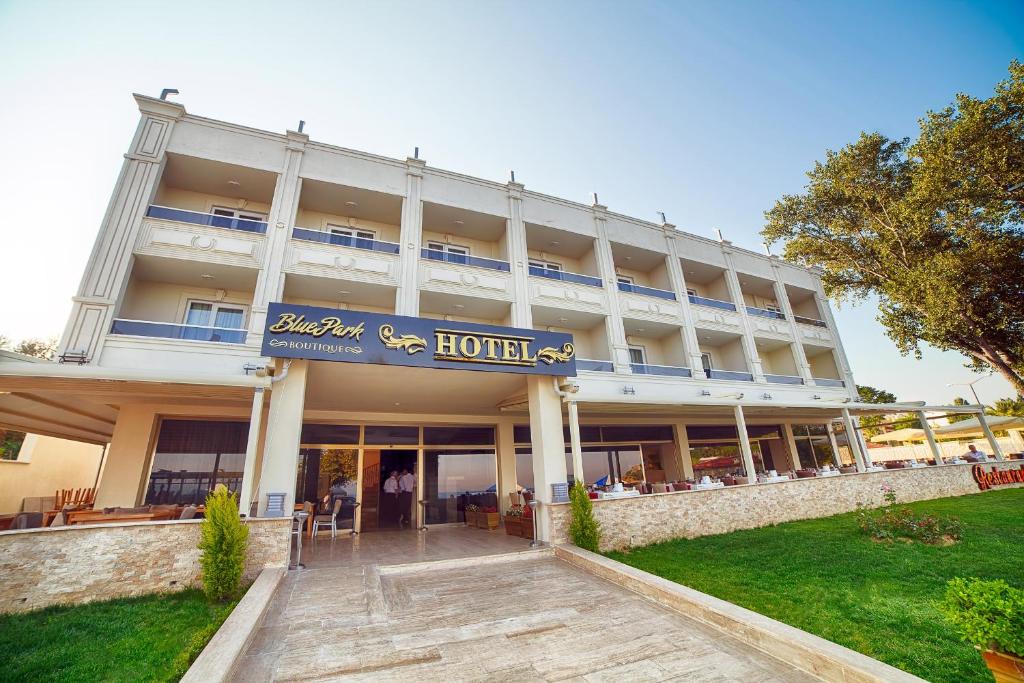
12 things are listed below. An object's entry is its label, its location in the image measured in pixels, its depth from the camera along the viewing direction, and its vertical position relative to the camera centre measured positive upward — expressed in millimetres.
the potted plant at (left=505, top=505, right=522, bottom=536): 10433 -913
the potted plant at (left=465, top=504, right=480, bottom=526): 12938 -840
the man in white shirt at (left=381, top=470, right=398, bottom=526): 12656 -360
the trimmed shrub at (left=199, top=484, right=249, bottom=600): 6137 -725
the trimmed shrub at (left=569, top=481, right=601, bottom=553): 8406 -814
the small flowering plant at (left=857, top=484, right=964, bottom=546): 8211 -1200
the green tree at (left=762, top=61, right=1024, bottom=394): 11547 +7375
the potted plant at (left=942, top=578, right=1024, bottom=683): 2613 -977
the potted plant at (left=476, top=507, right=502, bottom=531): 12195 -960
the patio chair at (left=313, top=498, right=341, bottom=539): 10685 -735
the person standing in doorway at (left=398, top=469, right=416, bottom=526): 12875 -215
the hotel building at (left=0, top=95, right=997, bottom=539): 8578 +3412
